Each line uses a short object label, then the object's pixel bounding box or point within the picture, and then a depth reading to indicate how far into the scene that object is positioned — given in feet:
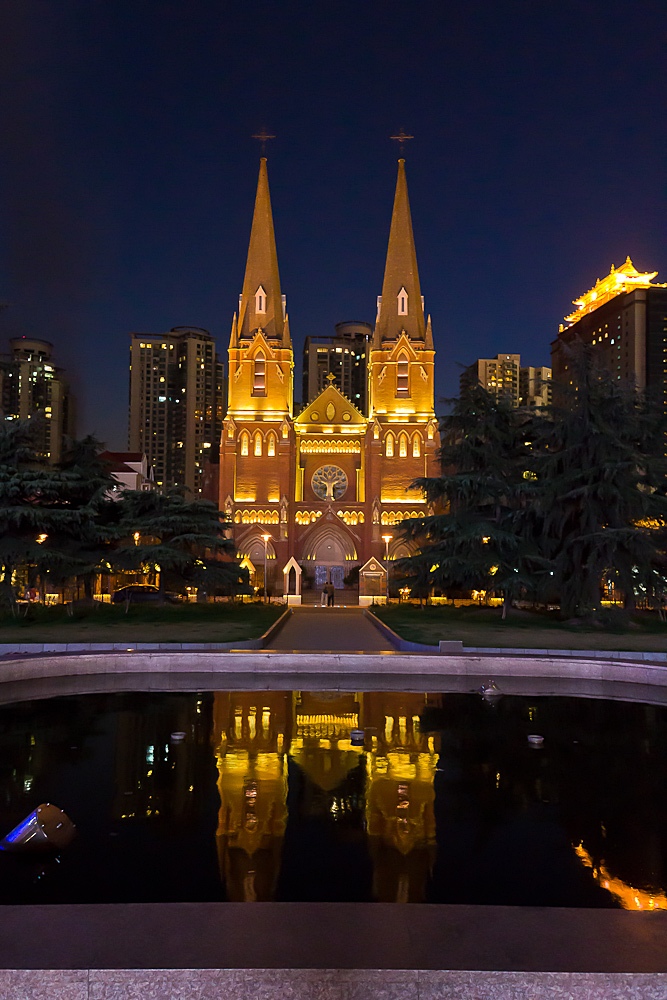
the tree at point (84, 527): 80.12
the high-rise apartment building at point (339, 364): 506.48
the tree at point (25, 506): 76.59
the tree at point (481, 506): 87.45
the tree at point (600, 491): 78.12
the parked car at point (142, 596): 106.73
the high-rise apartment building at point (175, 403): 438.40
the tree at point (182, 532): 90.74
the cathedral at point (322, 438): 177.68
